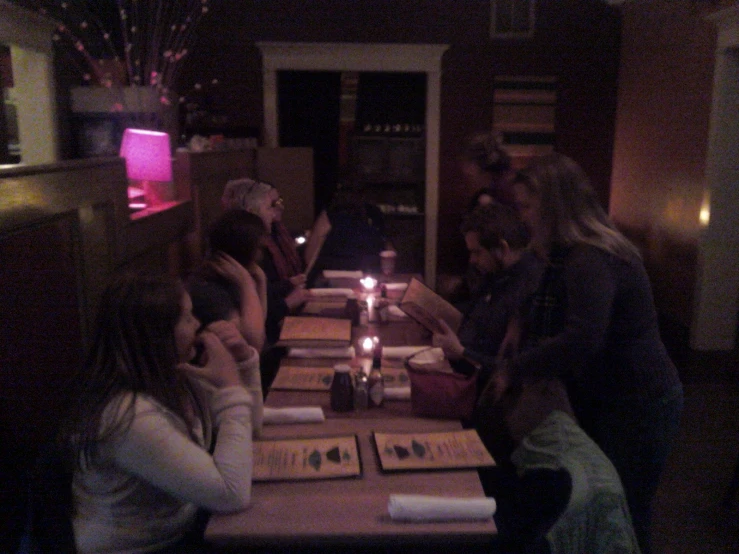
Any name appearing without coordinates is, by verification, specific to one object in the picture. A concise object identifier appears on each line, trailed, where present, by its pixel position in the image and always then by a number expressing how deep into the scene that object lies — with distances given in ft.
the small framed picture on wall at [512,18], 21.12
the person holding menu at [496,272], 8.01
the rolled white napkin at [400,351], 8.43
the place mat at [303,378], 7.29
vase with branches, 11.72
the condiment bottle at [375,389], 6.80
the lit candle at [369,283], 11.64
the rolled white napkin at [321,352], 8.41
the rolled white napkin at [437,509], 4.74
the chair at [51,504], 4.11
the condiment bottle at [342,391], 6.65
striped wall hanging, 21.57
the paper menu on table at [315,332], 8.61
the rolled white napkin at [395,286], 12.53
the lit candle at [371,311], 10.33
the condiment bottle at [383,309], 10.23
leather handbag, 6.39
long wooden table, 4.63
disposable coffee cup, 12.53
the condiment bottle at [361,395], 6.72
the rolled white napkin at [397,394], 6.99
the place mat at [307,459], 5.37
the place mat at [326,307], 10.52
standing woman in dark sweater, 5.98
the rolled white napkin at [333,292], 11.98
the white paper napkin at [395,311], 10.55
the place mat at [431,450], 5.52
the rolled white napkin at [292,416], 6.41
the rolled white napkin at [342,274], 13.39
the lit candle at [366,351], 8.15
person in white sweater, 4.42
